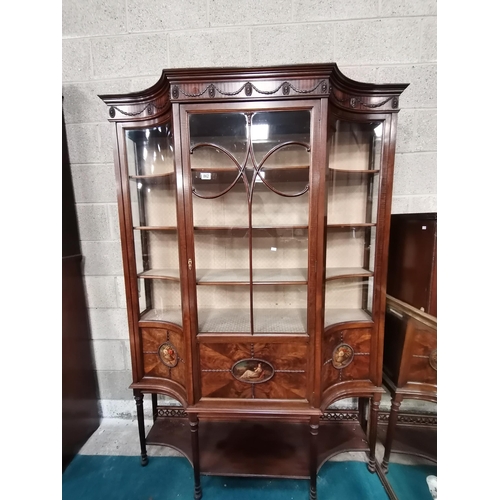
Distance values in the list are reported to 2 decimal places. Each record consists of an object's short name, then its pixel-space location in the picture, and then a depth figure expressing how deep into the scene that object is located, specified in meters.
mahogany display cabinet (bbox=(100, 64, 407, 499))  1.03
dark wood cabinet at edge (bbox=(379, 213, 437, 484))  1.11
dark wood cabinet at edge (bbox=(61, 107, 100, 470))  1.45
